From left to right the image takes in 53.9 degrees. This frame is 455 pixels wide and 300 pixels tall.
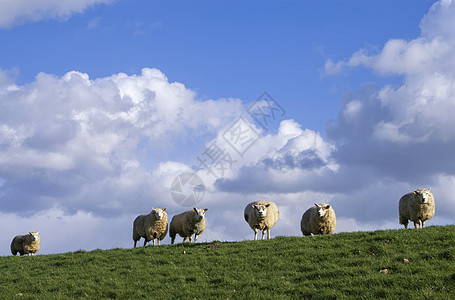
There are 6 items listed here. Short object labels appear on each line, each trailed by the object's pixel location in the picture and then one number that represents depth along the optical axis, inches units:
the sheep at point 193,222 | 1094.4
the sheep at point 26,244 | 1499.8
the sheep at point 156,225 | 1182.5
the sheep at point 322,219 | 1020.5
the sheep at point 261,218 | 1018.2
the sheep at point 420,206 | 1052.5
